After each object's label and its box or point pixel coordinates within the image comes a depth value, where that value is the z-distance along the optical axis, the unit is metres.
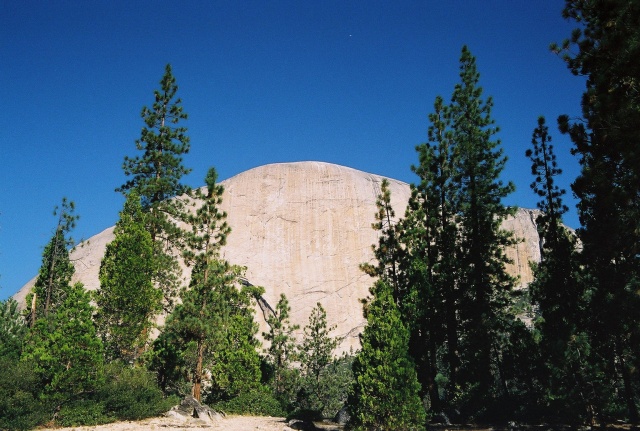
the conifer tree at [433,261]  19.17
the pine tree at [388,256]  20.78
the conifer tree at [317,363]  29.92
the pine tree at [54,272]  26.04
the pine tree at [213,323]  19.23
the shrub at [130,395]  14.85
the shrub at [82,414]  13.71
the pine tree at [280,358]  27.86
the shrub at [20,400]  12.64
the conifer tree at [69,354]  13.84
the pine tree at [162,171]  25.73
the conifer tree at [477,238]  19.59
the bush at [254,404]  20.33
